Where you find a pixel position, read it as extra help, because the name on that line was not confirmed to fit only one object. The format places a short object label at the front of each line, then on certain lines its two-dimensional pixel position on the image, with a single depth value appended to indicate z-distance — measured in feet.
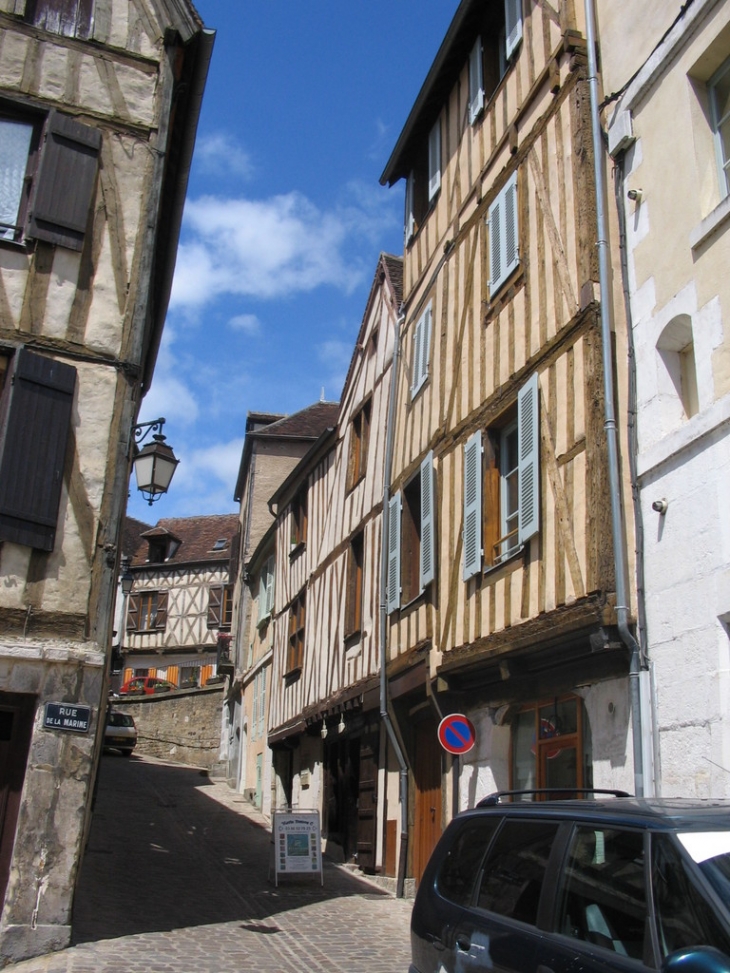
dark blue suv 9.36
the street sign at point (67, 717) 24.14
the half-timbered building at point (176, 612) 124.57
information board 34.55
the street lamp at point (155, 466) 31.14
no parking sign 28.45
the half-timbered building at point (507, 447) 24.07
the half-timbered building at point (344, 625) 40.50
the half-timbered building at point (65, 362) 23.91
